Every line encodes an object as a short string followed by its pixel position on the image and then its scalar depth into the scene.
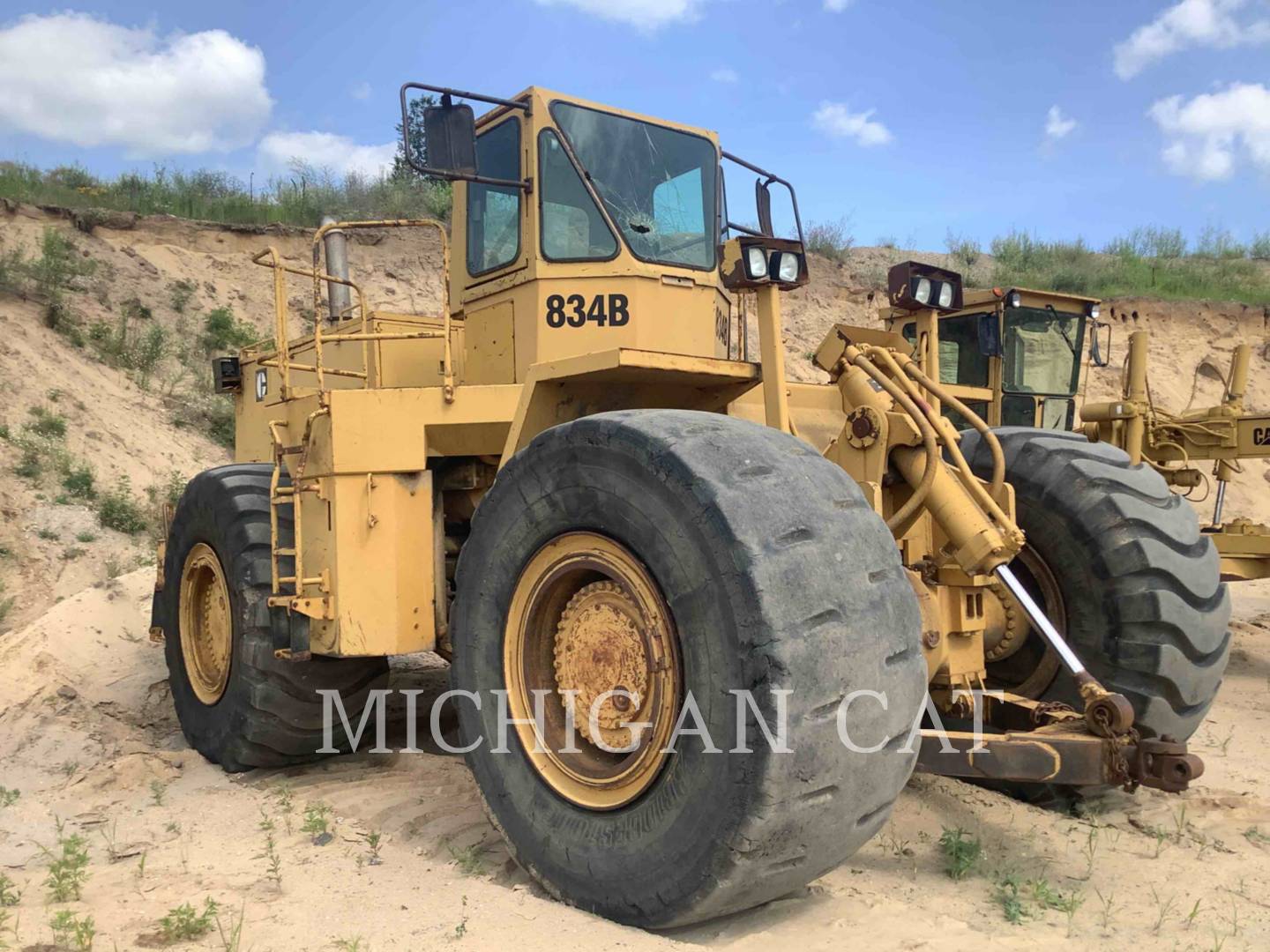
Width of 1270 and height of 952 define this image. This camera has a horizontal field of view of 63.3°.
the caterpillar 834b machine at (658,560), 2.64
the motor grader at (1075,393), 8.15
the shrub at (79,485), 11.55
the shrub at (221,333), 15.44
